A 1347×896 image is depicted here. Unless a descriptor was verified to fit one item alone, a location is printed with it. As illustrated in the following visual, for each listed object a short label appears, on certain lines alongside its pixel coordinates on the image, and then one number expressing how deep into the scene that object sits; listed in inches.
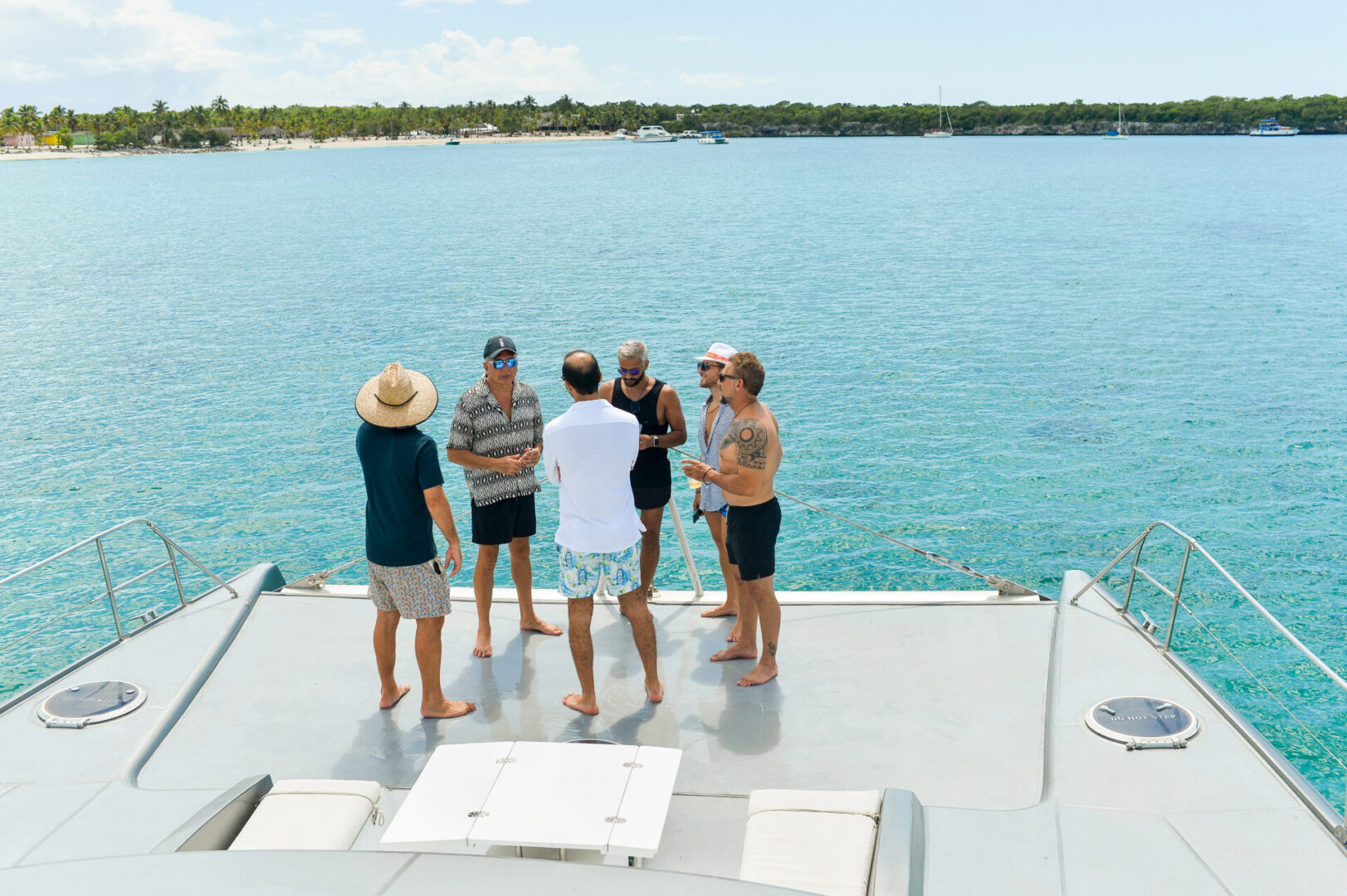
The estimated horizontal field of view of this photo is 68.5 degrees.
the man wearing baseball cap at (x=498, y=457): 220.4
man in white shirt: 191.0
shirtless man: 203.0
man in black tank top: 228.7
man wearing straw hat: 191.2
